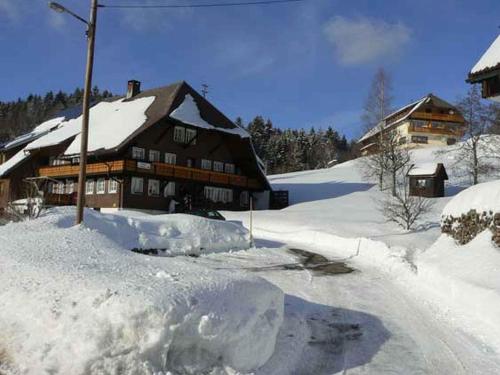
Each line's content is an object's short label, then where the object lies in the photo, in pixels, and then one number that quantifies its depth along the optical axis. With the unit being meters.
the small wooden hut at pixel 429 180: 47.53
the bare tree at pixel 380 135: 49.81
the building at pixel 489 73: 16.92
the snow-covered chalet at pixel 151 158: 39.31
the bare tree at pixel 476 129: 38.27
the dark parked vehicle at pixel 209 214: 27.52
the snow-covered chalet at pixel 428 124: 79.38
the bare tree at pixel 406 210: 28.03
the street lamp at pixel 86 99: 15.09
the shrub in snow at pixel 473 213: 13.63
